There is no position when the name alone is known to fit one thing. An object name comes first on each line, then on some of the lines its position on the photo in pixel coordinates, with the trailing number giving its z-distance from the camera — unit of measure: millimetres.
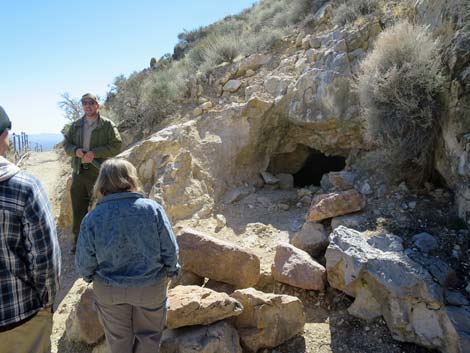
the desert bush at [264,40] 7652
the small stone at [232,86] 6698
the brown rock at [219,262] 3375
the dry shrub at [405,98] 3881
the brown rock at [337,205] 4031
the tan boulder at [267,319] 2902
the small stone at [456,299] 2828
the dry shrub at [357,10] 6338
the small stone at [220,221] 4801
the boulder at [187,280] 3451
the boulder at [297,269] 3404
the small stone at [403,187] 4078
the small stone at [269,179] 5839
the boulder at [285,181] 5957
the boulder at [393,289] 2756
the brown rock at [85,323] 3059
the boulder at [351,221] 3795
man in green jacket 4301
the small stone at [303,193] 5269
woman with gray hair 2084
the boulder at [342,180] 4562
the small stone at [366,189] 4254
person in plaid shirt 1812
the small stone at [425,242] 3270
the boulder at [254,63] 7176
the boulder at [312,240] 3891
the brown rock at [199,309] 2730
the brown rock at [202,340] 2629
